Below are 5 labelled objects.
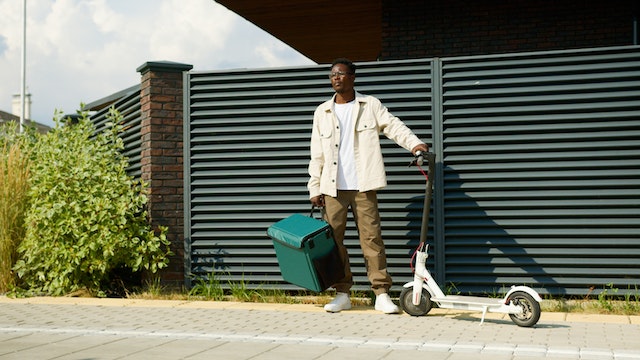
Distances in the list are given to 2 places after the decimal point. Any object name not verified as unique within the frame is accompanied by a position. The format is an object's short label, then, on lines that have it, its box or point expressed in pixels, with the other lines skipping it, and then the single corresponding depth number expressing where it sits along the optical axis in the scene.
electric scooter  6.44
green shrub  8.75
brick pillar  8.96
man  7.44
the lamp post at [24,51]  35.97
